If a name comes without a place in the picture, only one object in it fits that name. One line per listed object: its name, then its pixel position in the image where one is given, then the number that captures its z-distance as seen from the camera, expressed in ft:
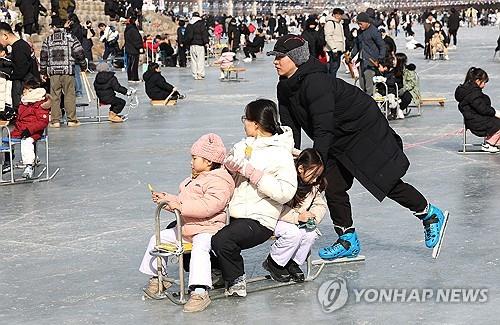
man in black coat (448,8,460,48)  139.52
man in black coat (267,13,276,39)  191.72
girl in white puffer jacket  20.16
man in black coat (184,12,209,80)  87.30
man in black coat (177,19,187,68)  109.50
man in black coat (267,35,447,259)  21.72
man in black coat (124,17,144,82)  87.71
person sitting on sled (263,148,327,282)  21.12
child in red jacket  36.32
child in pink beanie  19.74
